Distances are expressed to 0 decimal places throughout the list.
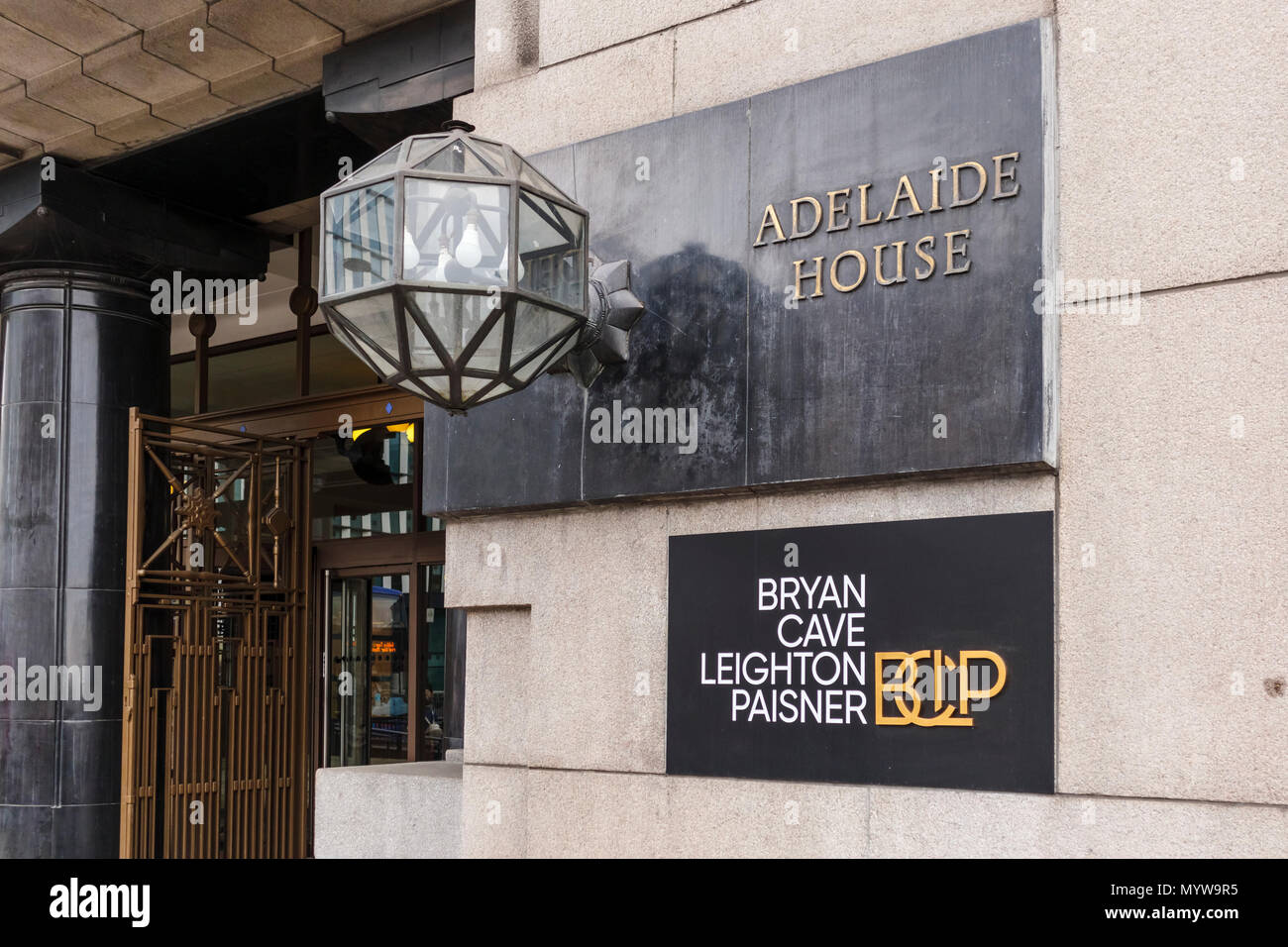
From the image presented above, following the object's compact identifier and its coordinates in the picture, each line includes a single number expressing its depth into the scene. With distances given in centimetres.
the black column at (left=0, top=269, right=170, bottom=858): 886
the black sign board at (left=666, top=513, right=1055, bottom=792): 438
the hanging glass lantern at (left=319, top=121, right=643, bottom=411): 457
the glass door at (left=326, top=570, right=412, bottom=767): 1007
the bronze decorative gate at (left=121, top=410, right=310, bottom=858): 923
